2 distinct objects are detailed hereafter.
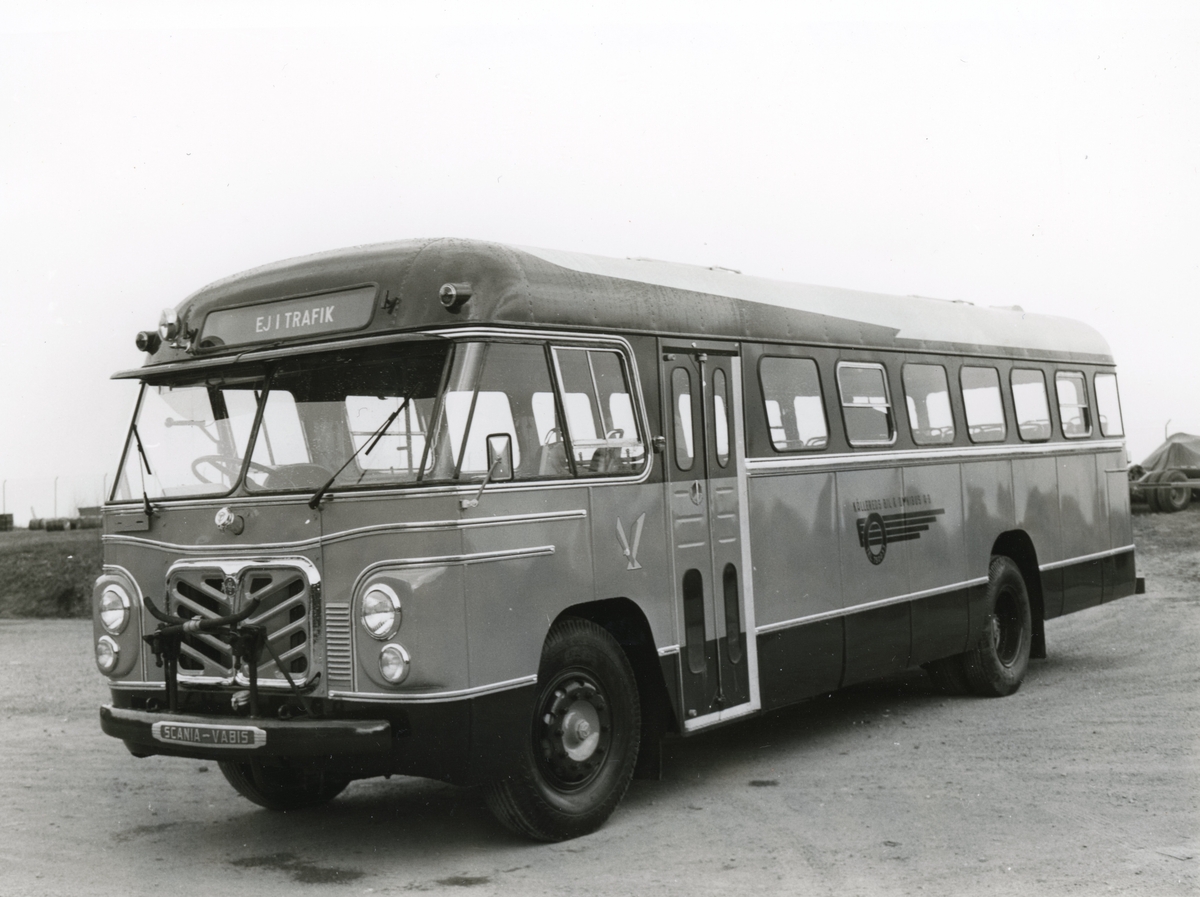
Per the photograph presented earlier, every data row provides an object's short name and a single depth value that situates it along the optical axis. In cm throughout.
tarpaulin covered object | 2997
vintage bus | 668
